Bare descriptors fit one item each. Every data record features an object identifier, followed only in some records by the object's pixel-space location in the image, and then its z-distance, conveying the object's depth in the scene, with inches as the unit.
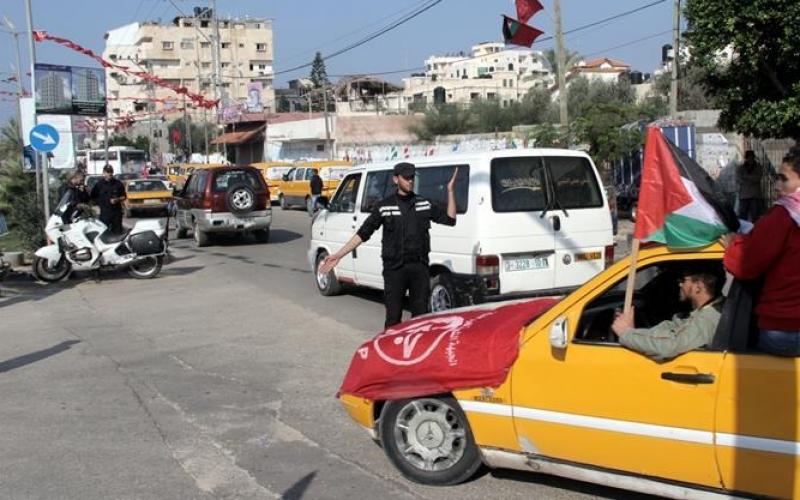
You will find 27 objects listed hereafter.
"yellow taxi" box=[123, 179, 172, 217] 1197.7
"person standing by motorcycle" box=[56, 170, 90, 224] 577.3
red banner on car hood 177.3
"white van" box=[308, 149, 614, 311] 340.5
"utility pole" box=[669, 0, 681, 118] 1069.1
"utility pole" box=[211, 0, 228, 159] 1884.8
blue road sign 658.8
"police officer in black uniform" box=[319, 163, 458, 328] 272.5
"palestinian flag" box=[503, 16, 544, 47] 759.7
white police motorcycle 565.6
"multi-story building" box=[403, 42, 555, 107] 4315.9
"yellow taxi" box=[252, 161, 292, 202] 1451.8
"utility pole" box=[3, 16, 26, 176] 933.1
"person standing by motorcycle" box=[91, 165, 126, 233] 623.8
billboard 763.4
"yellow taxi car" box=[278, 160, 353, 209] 1266.0
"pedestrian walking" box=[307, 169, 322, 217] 1188.5
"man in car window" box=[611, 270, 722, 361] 154.9
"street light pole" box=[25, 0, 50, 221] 689.0
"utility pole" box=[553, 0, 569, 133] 865.5
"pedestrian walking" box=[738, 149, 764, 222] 677.9
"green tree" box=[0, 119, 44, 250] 714.2
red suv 780.6
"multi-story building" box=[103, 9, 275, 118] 3964.1
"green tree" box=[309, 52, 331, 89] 4927.2
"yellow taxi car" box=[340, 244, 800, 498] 144.5
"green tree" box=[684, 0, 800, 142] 558.3
